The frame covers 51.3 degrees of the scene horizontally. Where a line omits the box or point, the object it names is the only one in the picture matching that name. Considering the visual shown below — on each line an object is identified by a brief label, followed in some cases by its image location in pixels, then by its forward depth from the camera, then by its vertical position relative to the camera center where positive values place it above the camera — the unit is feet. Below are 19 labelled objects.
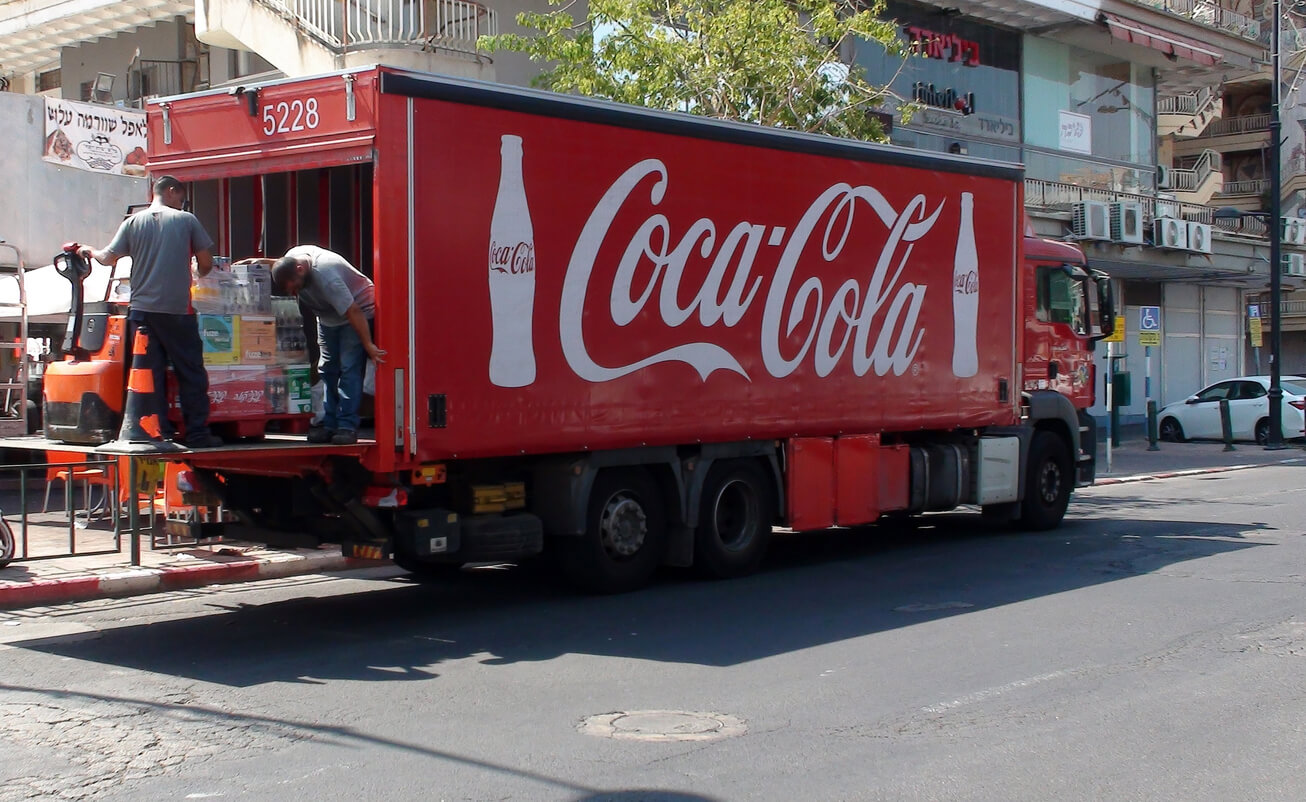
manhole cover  21.74 -5.57
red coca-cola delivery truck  29.91 +1.84
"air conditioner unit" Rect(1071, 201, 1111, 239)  96.02 +11.54
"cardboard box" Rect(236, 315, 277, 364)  29.27 +1.06
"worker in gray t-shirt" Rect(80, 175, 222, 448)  27.40 +1.80
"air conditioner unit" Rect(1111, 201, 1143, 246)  98.63 +11.71
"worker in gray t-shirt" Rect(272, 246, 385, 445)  28.68 +1.24
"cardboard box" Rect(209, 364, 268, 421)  28.50 -0.09
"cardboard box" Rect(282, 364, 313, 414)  30.04 -0.06
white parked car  100.94 -2.29
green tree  54.03 +13.32
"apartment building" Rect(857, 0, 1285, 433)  95.96 +19.87
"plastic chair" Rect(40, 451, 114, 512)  33.45 -2.29
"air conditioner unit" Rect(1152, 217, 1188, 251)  102.89 +11.37
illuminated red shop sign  92.58 +23.62
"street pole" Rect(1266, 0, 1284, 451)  98.02 +8.68
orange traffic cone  26.86 -0.43
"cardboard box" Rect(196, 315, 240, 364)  28.48 +1.06
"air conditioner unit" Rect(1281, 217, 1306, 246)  124.88 +13.90
